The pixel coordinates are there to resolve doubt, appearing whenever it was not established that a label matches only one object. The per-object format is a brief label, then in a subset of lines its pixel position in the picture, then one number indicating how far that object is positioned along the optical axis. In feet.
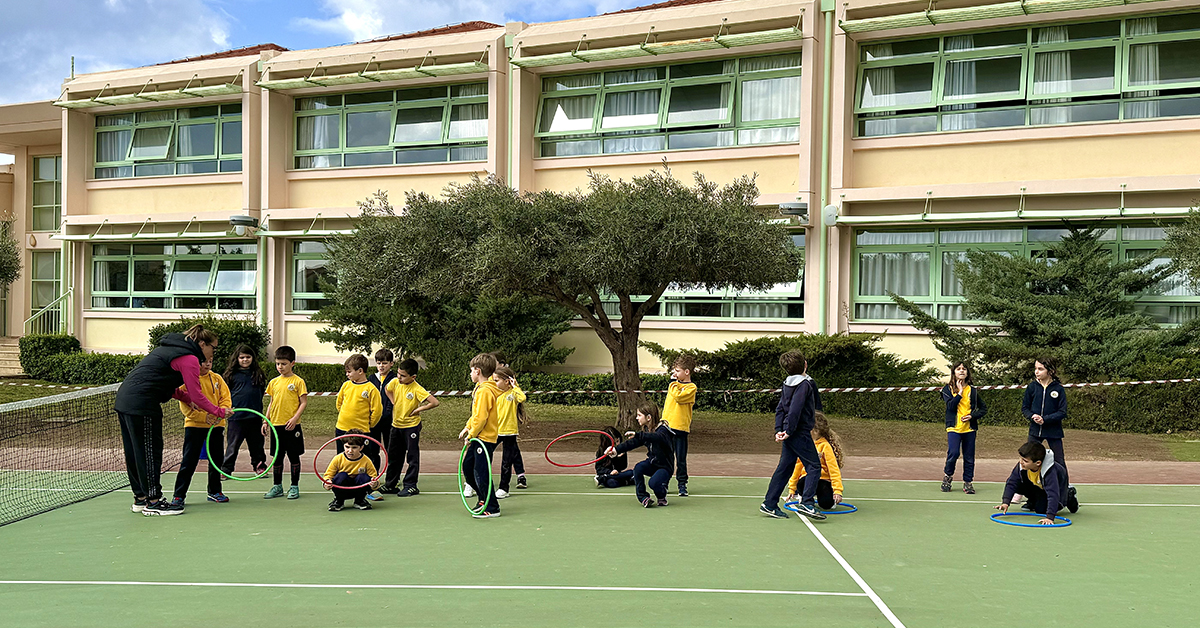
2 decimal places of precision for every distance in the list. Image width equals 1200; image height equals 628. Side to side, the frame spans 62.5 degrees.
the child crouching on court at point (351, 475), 33.14
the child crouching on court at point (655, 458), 34.01
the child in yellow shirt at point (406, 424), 36.35
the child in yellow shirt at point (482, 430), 32.48
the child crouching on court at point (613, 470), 38.93
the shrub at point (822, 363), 62.75
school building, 64.08
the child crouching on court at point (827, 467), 33.27
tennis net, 36.58
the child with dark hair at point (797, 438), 31.86
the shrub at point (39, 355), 87.20
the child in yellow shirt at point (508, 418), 34.32
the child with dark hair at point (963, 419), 37.70
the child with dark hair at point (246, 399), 36.76
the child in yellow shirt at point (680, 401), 35.63
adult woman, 32.42
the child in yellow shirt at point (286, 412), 36.04
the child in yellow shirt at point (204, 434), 33.01
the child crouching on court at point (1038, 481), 31.99
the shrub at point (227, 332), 80.12
